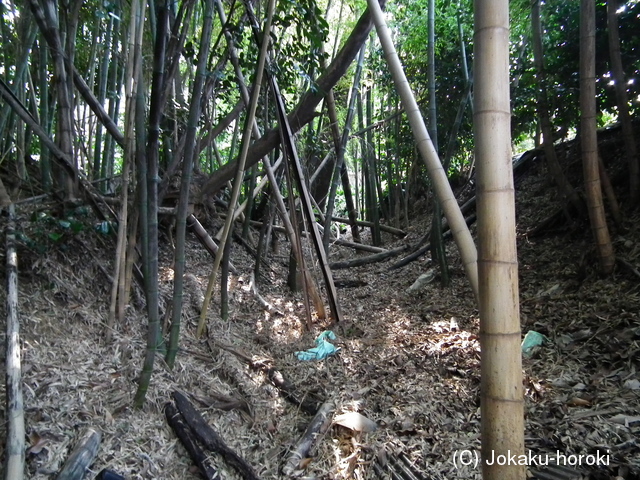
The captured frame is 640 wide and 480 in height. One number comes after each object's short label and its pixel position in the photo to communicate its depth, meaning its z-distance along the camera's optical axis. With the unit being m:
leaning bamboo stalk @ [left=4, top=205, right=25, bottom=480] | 1.32
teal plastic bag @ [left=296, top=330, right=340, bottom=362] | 2.64
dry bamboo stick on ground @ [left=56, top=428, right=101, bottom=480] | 1.42
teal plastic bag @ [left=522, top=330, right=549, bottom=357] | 2.34
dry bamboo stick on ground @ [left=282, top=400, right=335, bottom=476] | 1.71
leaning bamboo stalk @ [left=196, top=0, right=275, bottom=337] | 2.27
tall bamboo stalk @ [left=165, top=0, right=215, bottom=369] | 1.92
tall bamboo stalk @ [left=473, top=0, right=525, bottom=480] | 0.98
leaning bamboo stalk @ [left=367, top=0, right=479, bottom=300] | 1.33
